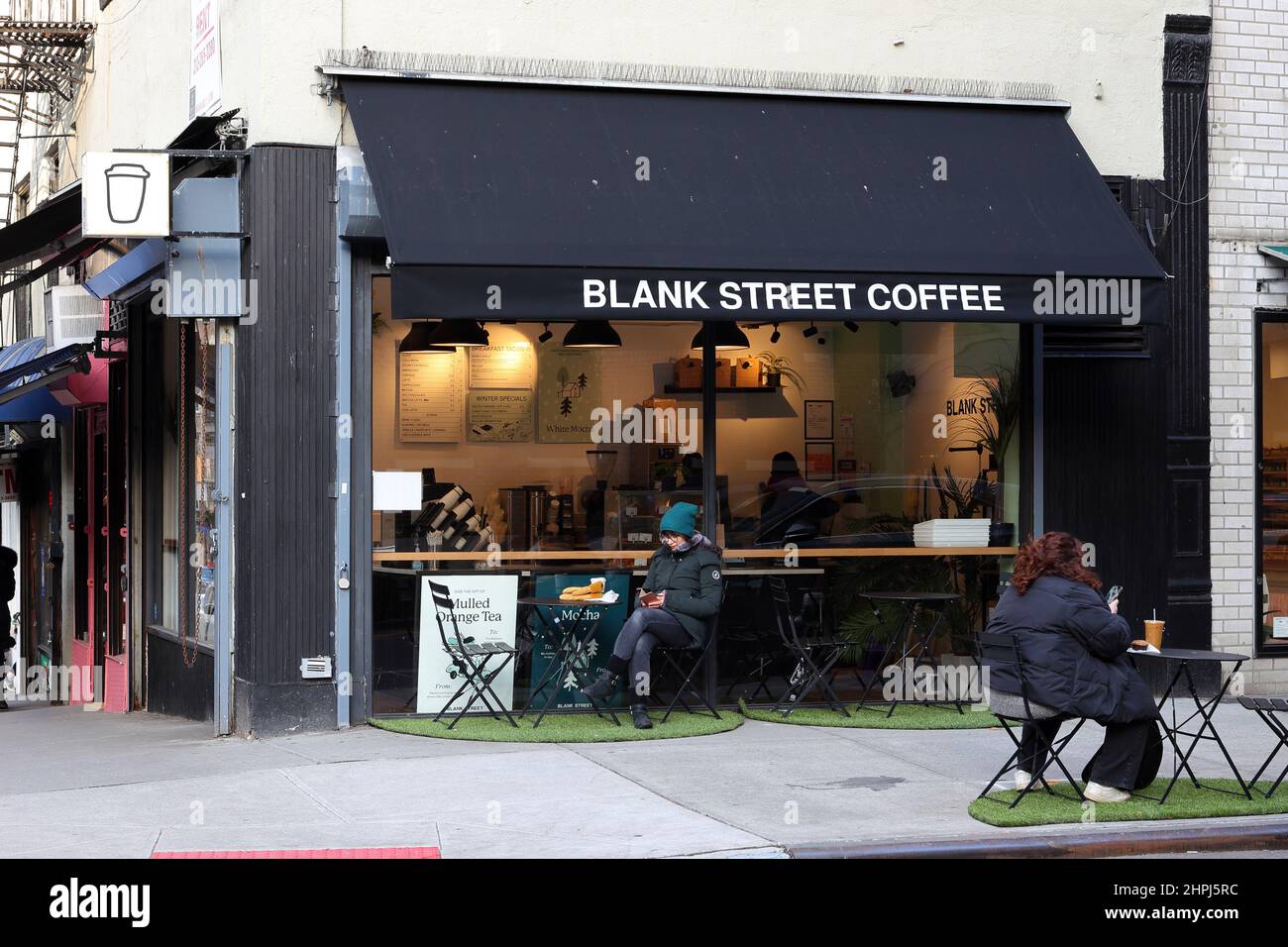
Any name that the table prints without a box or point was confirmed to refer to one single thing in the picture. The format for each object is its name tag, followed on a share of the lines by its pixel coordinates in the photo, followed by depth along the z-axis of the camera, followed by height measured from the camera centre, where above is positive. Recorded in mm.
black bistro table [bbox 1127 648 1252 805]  8320 -1144
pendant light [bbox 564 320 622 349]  11203 +852
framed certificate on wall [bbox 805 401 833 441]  11672 +259
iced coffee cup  9172 -1030
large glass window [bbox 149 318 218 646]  12086 -152
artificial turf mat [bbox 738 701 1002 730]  10953 -1852
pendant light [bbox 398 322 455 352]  11031 +817
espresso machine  11219 -417
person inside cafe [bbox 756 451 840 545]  11562 -366
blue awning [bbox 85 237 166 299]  11930 +1481
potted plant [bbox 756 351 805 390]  11602 +629
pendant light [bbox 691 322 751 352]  11422 +852
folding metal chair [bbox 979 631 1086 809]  8211 -1300
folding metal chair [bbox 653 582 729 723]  11078 -1471
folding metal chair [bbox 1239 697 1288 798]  7957 -1275
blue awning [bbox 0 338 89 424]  15617 +817
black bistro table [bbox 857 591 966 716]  11625 -1301
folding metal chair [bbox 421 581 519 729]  10492 -1316
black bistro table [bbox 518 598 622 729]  11258 -1278
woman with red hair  8078 -1044
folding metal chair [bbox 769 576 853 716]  11125 -1423
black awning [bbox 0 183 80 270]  11898 +1747
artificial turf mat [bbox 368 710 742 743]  10328 -1827
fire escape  16391 +4318
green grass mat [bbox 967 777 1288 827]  7879 -1807
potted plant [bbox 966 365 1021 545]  11992 +287
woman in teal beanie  10641 -1013
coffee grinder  11320 -293
